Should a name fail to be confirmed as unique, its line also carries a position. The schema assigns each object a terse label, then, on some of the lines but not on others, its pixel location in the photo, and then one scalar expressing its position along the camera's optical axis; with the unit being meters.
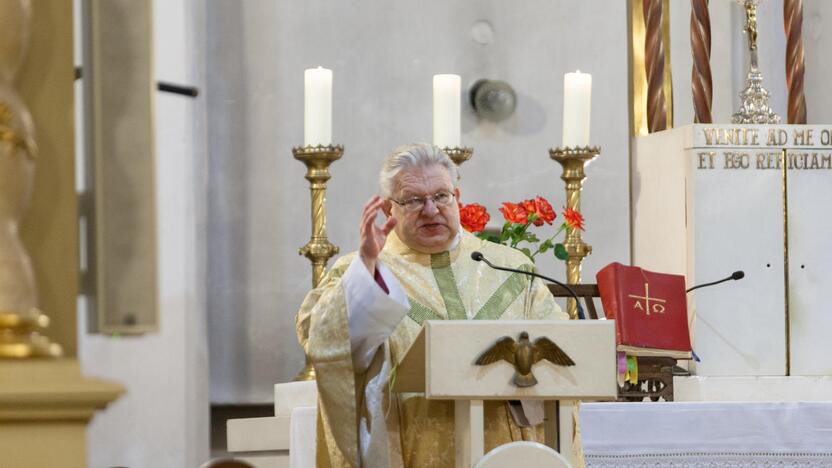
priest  7.91
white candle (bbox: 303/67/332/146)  10.45
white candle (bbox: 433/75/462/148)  10.98
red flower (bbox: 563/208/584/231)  10.87
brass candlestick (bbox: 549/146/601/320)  11.23
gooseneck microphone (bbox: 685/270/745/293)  10.54
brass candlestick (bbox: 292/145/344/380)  10.63
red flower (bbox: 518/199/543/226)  10.50
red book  10.22
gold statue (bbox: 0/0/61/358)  4.02
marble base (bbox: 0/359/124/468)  3.88
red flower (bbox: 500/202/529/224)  10.48
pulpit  7.04
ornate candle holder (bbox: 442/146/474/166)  10.88
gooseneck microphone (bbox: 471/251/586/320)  8.54
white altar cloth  9.67
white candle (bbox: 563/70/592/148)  10.98
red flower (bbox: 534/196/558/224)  10.46
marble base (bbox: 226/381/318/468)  10.51
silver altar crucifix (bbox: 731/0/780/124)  11.65
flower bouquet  10.27
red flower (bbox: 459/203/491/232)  10.26
